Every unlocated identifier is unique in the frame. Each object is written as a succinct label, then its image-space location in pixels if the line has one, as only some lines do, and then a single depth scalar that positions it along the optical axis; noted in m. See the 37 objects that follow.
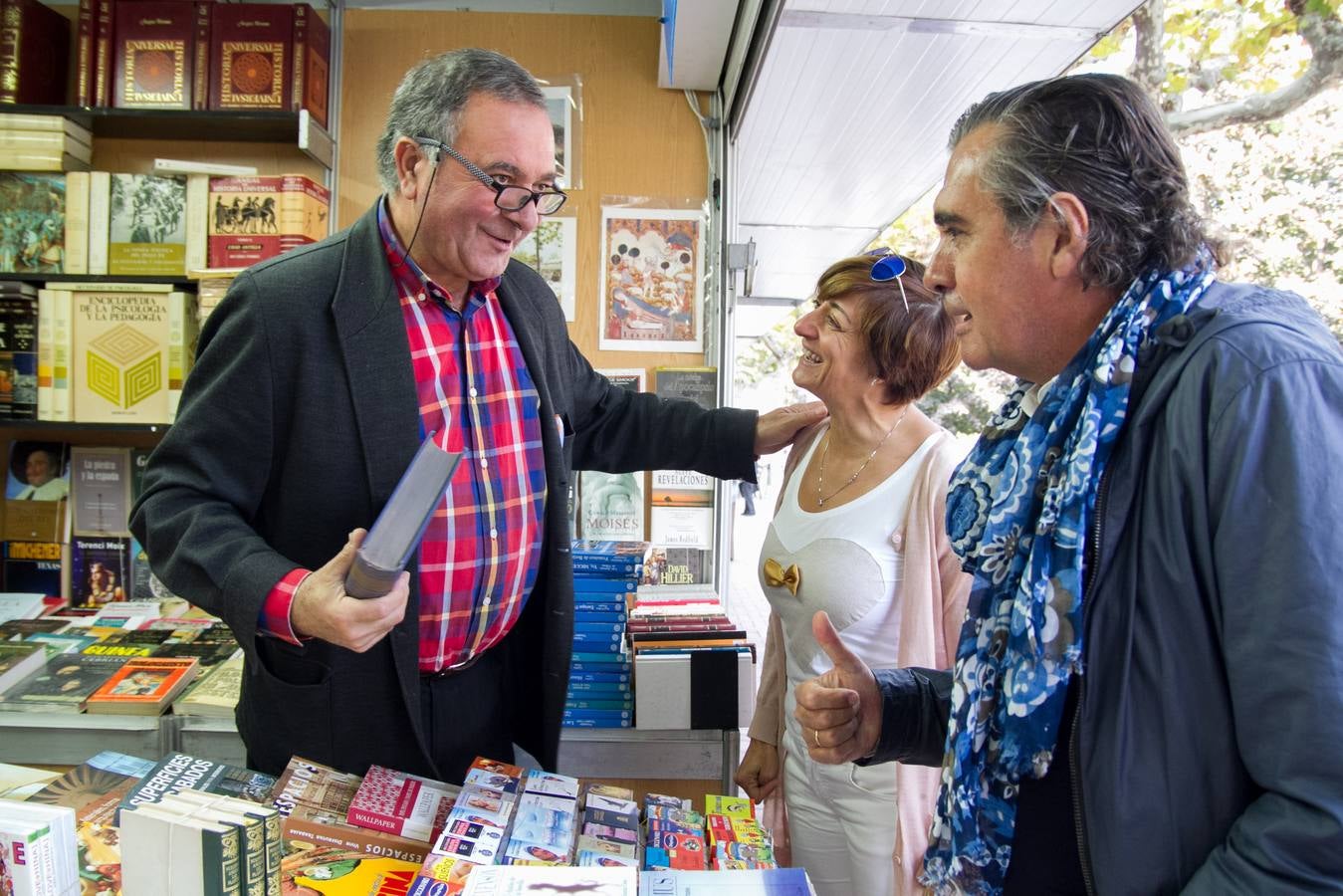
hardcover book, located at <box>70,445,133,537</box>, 2.93
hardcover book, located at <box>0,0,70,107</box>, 2.71
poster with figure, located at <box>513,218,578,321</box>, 2.99
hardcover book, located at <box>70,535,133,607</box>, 2.94
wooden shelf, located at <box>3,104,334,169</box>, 2.69
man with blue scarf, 0.70
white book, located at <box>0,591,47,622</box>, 2.64
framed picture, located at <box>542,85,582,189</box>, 2.94
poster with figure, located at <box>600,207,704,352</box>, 2.99
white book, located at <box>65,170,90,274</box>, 2.74
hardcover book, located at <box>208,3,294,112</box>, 2.71
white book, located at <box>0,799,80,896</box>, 0.85
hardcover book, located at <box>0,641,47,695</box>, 2.24
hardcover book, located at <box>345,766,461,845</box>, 1.19
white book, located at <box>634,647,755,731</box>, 1.93
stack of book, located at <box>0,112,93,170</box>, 2.72
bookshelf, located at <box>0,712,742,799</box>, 2.00
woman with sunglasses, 1.67
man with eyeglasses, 1.44
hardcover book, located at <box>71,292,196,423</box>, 2.73
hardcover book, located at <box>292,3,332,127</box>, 2.71
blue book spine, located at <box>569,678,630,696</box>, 2.01
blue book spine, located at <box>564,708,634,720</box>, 2.00
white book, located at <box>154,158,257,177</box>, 2.74
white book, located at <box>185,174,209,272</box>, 2.73
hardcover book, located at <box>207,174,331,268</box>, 2.72
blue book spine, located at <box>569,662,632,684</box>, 2.02
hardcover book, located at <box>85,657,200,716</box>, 2.19
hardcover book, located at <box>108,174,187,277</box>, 2.73
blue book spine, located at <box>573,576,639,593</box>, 2.08
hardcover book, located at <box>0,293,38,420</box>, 2.74
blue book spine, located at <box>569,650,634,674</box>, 2.03
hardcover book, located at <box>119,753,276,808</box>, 1.04
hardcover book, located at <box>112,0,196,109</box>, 2.71
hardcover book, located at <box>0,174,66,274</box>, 2.75
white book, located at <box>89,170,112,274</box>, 2.73
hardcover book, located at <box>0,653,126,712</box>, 2.22
